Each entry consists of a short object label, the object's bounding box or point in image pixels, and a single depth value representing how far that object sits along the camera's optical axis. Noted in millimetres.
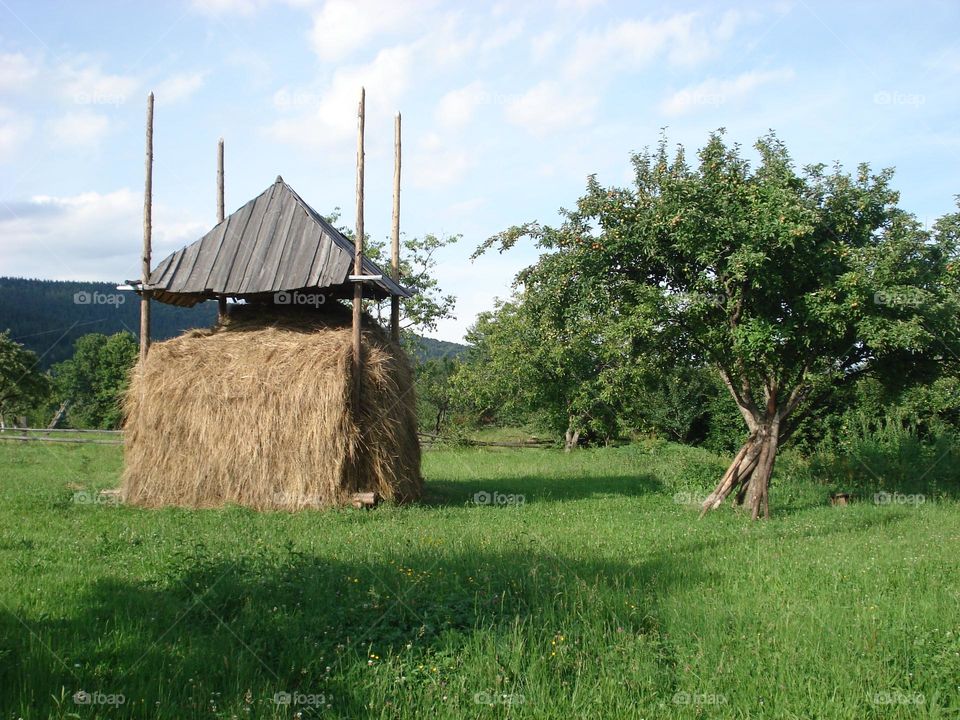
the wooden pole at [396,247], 15922
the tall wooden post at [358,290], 13195
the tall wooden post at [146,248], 14492
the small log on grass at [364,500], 12685
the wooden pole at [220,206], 15859
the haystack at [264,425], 12672
